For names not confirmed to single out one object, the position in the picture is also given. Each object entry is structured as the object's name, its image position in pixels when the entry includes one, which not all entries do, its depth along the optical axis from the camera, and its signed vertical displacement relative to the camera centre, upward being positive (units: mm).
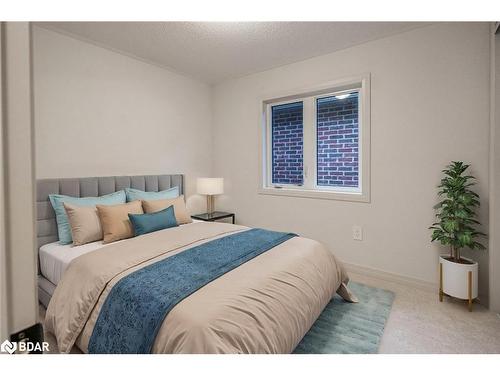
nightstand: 3760 -482
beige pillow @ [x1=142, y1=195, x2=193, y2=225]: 2854 -262
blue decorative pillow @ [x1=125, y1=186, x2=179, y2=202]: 3010 -142
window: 3147 +504
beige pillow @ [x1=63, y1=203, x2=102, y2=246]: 2378 -370
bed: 1295 -638
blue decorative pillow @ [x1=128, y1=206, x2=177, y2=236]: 2539 -375
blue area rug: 1798 -1082
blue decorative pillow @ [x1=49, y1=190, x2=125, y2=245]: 2453 -216
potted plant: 2230 -430
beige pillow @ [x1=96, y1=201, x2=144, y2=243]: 2428 -364
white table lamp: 3832 -55
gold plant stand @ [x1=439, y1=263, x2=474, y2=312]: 2213 -874
